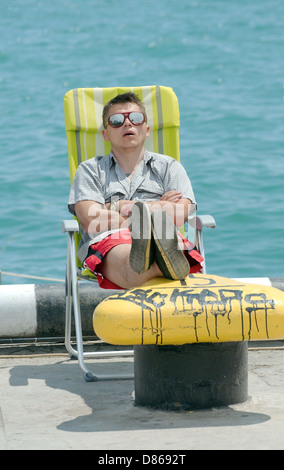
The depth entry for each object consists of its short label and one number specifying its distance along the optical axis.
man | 7.43
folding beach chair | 9.21
